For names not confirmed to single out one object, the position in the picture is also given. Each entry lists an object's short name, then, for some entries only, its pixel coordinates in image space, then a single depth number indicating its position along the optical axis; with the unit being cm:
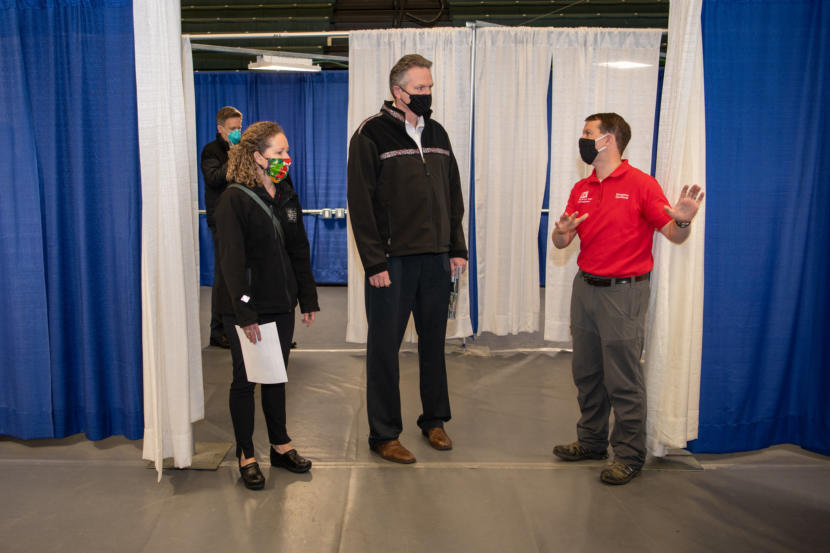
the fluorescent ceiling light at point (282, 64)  548
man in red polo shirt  258
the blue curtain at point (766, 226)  280
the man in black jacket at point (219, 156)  409
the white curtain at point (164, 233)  256
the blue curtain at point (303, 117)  774
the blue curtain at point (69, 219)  275
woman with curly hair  244
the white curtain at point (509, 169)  457
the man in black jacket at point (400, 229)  278
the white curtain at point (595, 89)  446
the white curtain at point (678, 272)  269
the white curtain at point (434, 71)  448
